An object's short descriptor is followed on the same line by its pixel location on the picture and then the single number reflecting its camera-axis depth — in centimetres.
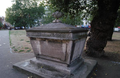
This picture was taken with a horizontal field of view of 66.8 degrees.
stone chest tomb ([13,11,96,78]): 253
